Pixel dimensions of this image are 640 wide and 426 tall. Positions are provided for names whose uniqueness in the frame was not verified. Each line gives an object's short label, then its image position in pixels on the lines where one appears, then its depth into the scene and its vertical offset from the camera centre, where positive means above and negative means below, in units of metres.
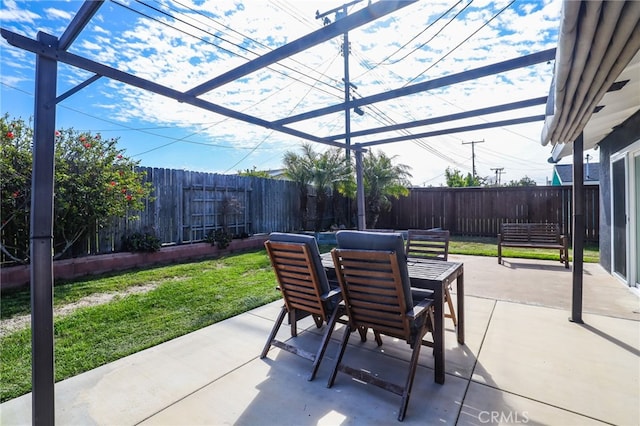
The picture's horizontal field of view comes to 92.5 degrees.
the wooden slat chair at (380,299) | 2.01 -0.59
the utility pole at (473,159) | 27.55 +5.17
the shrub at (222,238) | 7.62 -0.55
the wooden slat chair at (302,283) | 2.43 -0.57
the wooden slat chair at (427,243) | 4.01 -0.39
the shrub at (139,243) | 6.14 -0.54
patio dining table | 2.26 -0.57
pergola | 1.63 +0.51
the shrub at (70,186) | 4.51 +0.50
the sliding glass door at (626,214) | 4.25 +0.00
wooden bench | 6.26 -0.48
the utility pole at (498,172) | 35.88 +5.15
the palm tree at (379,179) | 10.77 +1.28
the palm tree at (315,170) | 10.22 +1.55
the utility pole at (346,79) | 12.84 +5.83
